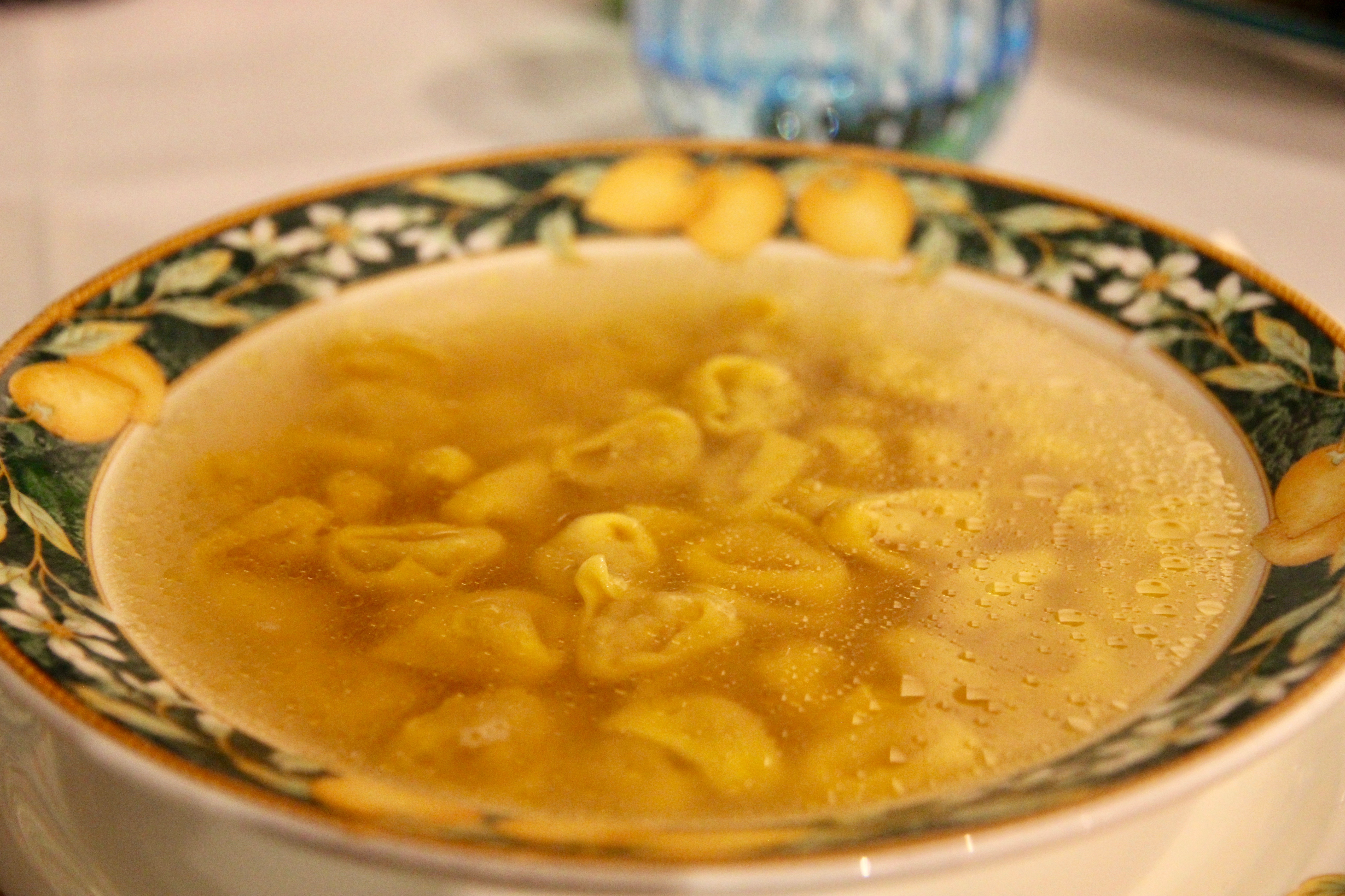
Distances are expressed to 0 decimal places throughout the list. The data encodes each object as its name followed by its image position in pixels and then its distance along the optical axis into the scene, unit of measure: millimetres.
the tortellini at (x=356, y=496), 332
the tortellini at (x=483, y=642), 300
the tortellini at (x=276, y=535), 321
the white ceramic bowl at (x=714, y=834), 248
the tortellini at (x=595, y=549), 318
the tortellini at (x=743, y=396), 357
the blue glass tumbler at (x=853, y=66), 441
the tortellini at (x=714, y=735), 282
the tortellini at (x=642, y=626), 300
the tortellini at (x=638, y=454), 341
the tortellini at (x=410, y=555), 316
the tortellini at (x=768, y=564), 314
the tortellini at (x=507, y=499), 331
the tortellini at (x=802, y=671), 296
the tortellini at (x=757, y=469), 337
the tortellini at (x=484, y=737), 282
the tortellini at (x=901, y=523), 322
